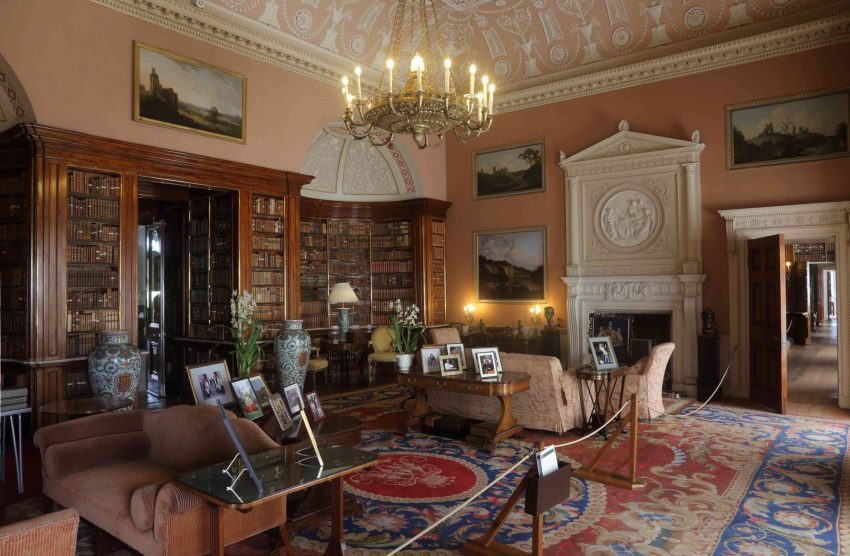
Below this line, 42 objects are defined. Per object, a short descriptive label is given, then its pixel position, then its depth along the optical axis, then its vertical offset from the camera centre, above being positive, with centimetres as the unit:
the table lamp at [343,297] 1027 -21
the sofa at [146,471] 294 -116
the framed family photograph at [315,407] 441 -94
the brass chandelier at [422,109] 552 +174
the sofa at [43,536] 211 -94
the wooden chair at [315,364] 911 -126
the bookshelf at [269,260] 874 +41
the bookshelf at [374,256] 1157 +60
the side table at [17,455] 478 -144
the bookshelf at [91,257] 669 +36
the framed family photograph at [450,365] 630 -90
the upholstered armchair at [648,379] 673 -115
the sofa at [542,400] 625 -131
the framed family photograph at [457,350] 651 -76
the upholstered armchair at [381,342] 1030 -103
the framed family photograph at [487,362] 610 -84
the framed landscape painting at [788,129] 815 +225
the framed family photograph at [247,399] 453 -90
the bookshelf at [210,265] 866 +34
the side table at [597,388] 617 -121
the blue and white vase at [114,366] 630 -87
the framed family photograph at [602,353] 637 -79
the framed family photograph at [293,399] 415 -83
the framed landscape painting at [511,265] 1093 +37
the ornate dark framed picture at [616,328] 967 -79
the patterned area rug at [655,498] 378 -170
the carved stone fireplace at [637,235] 916 +80
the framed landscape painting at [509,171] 1095 +223
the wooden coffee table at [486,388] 579 -109
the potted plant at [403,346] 672 -82
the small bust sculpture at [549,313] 1051 -55
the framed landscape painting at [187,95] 736 +263
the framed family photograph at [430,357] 650 -83
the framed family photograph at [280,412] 395 -88
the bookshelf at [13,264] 659 +29
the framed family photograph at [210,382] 485 -83
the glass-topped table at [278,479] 268 -97
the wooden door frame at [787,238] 797 +56
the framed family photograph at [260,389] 473 -86
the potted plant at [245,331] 760 -62
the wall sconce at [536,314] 1081 -58
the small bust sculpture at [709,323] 875 -63
